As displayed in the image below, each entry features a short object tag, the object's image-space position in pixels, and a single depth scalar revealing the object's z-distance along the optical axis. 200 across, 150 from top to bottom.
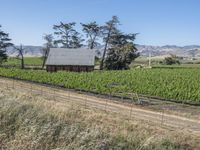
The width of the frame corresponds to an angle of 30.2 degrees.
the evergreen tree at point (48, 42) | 116.31
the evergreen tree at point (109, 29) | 104.09
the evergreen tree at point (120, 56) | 92.77
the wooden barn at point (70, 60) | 80.69
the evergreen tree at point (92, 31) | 108.81
